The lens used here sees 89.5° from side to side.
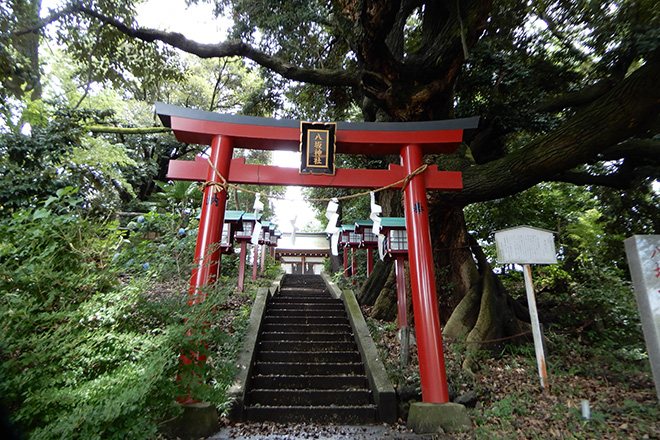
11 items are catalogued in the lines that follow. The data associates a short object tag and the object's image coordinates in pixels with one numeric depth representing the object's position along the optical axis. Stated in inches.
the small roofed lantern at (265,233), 476.4
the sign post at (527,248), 208.7
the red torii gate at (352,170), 176.9
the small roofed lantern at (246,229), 386.6
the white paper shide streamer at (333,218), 210.8
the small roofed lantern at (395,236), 265.6
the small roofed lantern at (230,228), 350.5
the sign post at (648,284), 151.0
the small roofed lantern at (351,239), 450.0
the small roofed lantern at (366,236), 399.0
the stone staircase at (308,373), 178.4
